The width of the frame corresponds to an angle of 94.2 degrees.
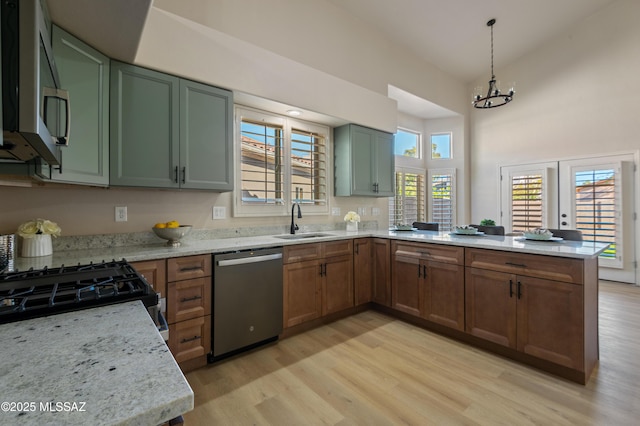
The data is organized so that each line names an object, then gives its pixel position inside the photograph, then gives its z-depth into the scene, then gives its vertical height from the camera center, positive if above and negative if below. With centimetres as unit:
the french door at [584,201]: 453 +20
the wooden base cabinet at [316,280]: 277 -67
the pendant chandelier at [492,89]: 388 +166
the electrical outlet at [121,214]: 238 -1
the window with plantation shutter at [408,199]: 521 +26
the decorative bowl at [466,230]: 308 -18
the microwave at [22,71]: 80 +40
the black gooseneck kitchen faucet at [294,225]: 335 -13
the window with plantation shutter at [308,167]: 355 +57
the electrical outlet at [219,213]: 290 +0
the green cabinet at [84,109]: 176 +68
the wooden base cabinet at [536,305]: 204 -70
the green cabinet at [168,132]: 213 +64
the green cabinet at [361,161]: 377 +69
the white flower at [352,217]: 374 -5
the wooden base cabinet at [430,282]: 269 -67
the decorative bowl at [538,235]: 259 -19
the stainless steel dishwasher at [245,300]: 230 -72
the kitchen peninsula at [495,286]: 204 -60
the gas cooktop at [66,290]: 90 -28
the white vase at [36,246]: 188 -21
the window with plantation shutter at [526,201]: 532 +22
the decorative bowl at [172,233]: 232 -15
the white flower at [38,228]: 187 -9
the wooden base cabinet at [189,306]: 208 -68
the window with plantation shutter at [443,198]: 604 +31
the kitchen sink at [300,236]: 326 -25
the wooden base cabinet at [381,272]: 329 -67
